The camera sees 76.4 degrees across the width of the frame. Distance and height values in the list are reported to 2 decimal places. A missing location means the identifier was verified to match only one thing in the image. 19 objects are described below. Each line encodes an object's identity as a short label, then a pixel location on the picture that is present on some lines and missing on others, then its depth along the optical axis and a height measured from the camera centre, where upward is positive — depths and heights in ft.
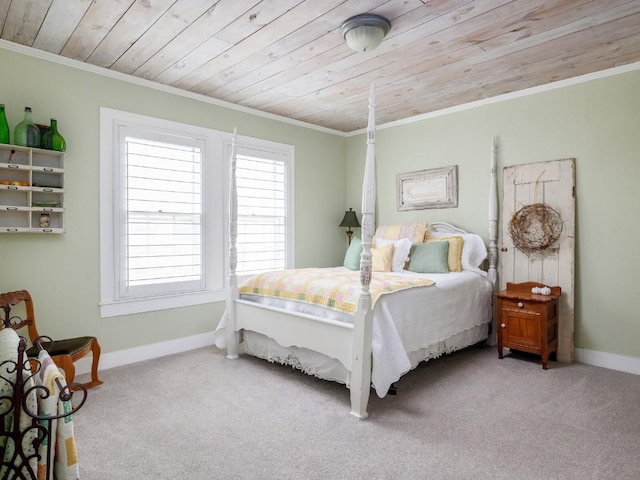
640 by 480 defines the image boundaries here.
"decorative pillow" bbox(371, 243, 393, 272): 13.08 -0.75
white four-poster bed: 8.57 -2.23
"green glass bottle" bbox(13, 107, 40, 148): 9.61 +2.46
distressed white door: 11.95 -0.01
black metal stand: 4.02 -1.93
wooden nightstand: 11.23 -2.45
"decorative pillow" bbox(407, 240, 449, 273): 12.93 -0.72
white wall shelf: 9.58 +1.10
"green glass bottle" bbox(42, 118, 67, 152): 10.02 +2.40
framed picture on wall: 14.69 +1.78
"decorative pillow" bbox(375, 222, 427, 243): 14.34 +0.17
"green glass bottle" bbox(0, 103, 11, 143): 9.39 +2.50
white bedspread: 8.86 -2.24
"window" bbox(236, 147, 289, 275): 14.57 +0.94
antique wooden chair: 8.84 -2.53
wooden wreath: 12.19 +0.24
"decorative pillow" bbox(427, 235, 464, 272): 13.25 -0.60
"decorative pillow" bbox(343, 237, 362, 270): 13.94 -0.70
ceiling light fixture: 8.34 +4.33
